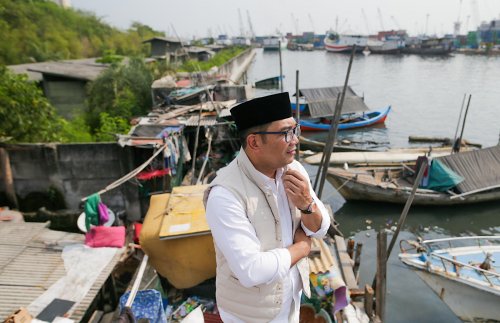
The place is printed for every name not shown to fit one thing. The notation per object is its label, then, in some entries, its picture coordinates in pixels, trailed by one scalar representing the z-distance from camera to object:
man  1.77
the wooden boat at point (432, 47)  72.25
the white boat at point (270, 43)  112.97
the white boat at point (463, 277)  7.32
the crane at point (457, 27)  121.40
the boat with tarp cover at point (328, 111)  23.81
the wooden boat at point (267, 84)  40.19
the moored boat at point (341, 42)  87.38
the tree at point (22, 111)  10.50
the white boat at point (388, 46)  80.31
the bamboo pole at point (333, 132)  8.16
